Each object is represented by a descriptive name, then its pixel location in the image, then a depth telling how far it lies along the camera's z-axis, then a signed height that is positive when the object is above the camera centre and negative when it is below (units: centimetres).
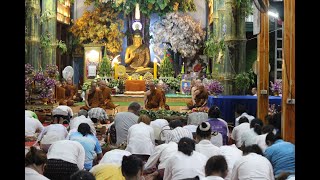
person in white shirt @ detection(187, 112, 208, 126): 937 -63
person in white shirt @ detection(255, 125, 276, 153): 685 -74
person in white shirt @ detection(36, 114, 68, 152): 769 -79
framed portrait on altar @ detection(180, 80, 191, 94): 2120 -7
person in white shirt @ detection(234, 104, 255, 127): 1112 -58
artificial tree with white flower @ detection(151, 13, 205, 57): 2380 +249
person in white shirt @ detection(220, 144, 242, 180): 581 -84
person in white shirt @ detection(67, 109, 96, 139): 862 -64
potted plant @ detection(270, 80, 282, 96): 1458 -13
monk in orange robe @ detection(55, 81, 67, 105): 1672 -30
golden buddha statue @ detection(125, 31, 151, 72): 2452 +150
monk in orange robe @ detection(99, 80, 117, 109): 1495 -37
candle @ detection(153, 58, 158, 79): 2303 +79
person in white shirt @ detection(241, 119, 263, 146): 746 -75
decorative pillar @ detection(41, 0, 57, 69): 1905 +226
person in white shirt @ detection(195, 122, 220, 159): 618 -74
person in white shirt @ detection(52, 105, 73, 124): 1084 -64
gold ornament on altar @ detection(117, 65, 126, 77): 2273 +65
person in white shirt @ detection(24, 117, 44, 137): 877 -73
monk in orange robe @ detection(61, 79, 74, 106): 1719 -28
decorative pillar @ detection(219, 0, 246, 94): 1583 +137
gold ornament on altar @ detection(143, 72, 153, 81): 2240 +41
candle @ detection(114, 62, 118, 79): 2261 +67
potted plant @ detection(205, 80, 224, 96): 1450 -10
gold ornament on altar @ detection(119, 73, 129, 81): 2262 +37
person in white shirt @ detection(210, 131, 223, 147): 769 -85
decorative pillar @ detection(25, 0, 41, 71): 1562 +165
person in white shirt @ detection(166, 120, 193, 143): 741 -74
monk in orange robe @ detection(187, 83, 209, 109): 1528 -35
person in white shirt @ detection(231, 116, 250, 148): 814 -78
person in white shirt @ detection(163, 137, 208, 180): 540 -87
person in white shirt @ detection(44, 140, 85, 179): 571 -87
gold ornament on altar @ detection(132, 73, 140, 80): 2241 +41
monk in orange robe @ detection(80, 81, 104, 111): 1483 -36
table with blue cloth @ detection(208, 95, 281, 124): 1259 -52
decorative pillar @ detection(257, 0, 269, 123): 1097 +35
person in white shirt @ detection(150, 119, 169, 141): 855 -73
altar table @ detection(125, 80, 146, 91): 2097 +0
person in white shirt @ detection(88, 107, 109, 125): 1071 -68
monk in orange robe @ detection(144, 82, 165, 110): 1469 -42
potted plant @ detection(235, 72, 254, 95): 1523 +11
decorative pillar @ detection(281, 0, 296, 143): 759 +7
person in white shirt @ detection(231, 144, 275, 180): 498 -85
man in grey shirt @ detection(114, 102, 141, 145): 886 -69
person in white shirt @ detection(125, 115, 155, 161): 761 -87
